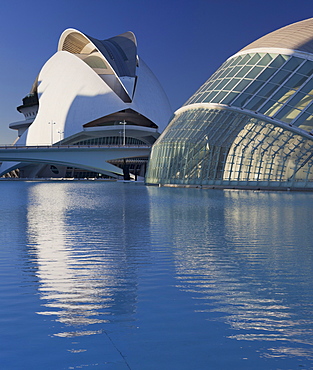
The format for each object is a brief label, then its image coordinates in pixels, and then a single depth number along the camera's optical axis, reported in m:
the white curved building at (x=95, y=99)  89.69
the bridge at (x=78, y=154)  73.69
